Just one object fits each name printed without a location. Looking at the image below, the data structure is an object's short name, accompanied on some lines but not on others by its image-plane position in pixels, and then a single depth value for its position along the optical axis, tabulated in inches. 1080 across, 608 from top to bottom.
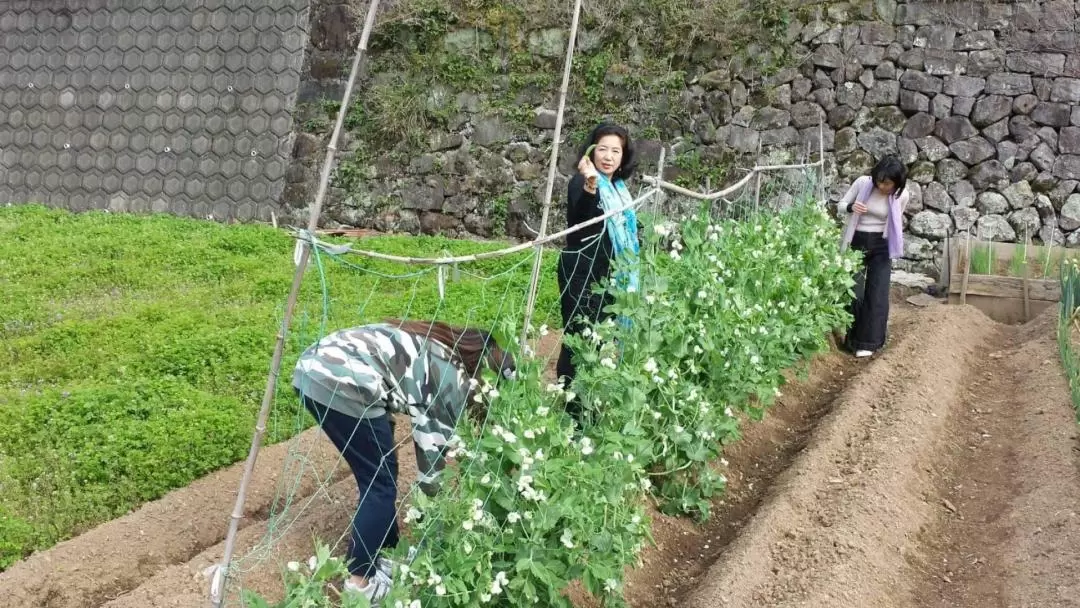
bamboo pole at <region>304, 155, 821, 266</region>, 111.8
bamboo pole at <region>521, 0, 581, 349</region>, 140.9
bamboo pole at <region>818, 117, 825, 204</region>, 338.8
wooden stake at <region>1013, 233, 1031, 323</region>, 327.0
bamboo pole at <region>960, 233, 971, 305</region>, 332.8
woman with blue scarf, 167.3
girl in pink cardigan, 263.6
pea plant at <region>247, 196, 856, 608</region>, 115.2
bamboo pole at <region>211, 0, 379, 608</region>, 103.8
